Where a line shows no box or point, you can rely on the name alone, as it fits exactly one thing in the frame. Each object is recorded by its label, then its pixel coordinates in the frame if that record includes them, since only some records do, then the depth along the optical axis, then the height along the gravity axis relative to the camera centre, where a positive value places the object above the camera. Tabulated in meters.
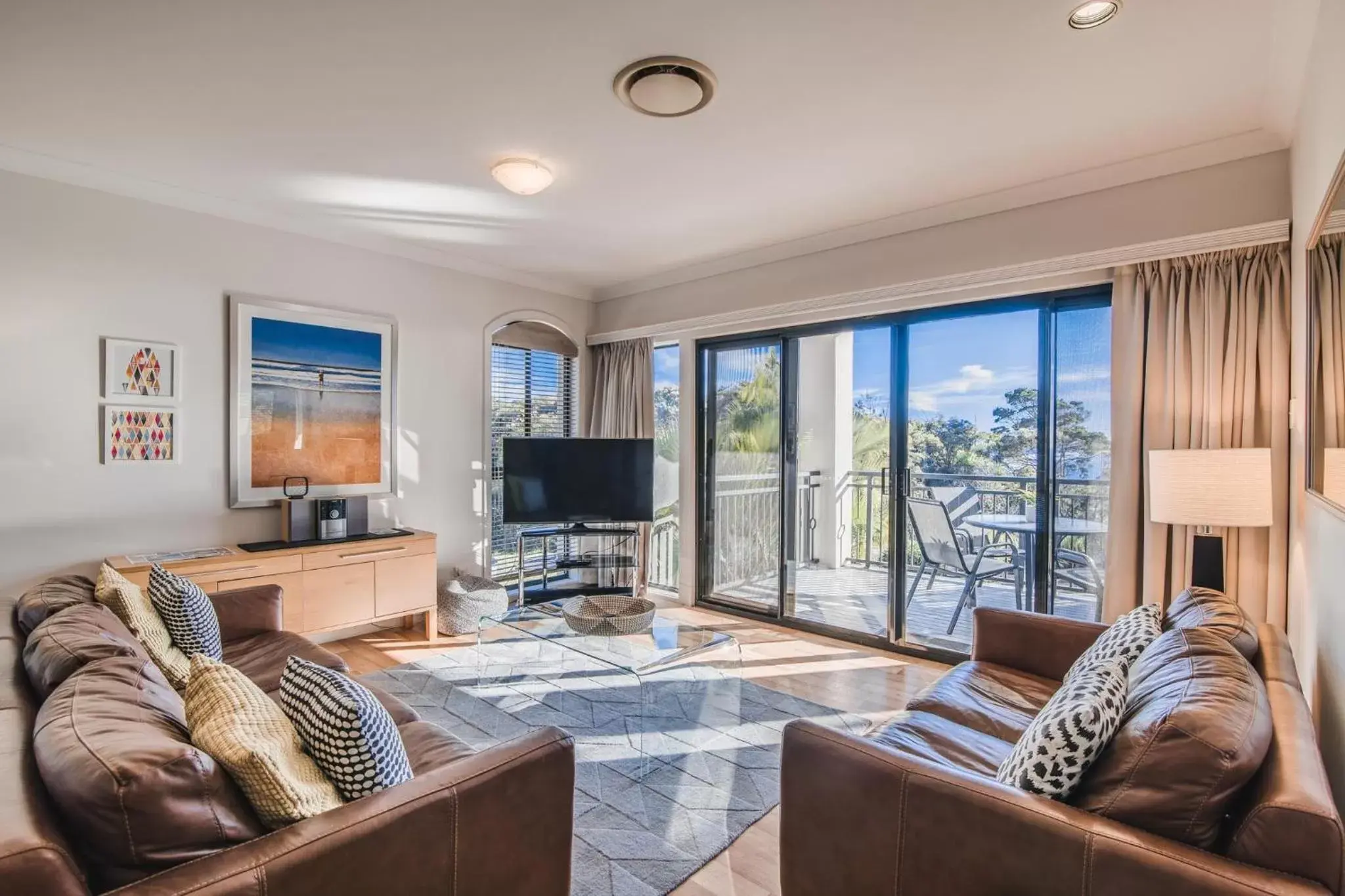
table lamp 2.24 -0.15
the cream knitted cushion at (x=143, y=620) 2.01 -0.59
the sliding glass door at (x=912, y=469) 3.27 -0.11
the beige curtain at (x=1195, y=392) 2.62 +0.26
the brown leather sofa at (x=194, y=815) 0.96 -0.65
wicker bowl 3.17 -0.85
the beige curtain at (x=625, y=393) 5.05 +0.46
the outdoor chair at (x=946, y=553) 3.59 -0.59
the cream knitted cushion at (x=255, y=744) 1.14 -0.56
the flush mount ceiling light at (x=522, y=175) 2.88 +1.25
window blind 4.91 +0.36
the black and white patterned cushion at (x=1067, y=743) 1.25 -0.58
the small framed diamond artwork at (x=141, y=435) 3.18 +0.06
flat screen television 4.54 -0.23
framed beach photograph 3.60 +0.29
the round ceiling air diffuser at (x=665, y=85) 2.19 +1.28
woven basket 4.14 -1.04
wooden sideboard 3.20 -0.72
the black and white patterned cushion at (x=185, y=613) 2.27 -0.60
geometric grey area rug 2.02 -1.25
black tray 3.47 -0.55
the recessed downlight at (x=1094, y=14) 1.88 +1.31
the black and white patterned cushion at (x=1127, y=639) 1.77 -0.54
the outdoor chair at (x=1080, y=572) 3.19 -0.62
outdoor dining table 3.23 -0.40
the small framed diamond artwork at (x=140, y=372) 3.16 +0.38
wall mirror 1.57 +0.26
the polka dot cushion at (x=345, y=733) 1.27 -0.58
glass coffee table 2.72 -0.91
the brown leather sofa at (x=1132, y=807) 1.02 -0.67
